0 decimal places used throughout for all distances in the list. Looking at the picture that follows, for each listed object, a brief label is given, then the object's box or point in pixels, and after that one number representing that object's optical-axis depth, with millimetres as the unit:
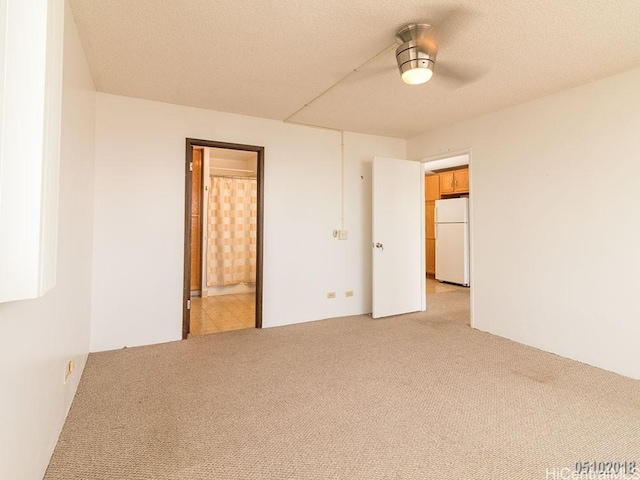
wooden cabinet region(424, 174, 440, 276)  7195
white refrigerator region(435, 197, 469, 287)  6234
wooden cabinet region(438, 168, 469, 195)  6512
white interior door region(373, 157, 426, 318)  4141
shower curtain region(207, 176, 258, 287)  5512
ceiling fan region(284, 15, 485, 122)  2010
